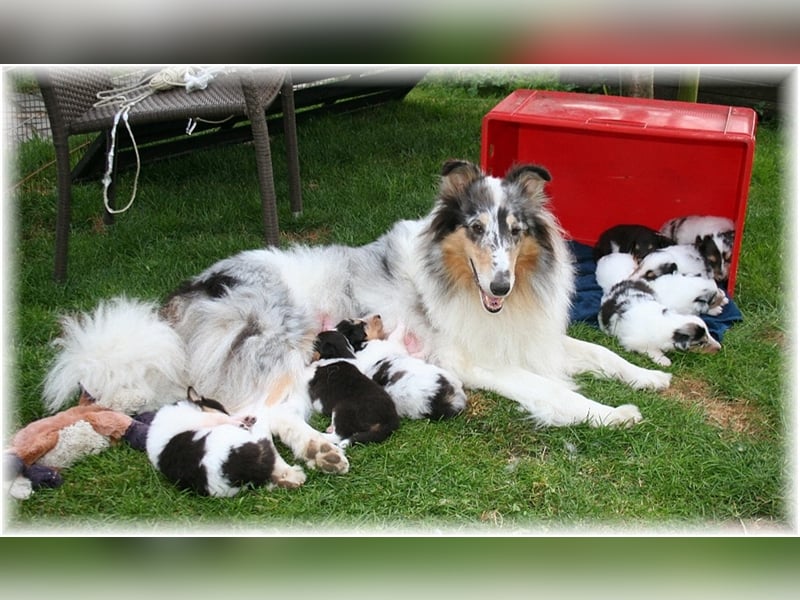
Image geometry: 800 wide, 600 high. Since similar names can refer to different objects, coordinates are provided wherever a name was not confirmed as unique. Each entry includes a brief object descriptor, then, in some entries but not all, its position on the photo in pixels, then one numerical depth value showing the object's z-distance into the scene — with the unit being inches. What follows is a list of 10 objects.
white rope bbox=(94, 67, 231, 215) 174.9
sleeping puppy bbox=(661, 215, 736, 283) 195.9
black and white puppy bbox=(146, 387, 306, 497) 121.7
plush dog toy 125.4
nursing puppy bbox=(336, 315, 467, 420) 143.8
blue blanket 181.6
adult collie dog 140.5
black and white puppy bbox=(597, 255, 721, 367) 167.9
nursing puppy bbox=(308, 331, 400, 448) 137.6
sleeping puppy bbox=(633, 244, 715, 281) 189.0
